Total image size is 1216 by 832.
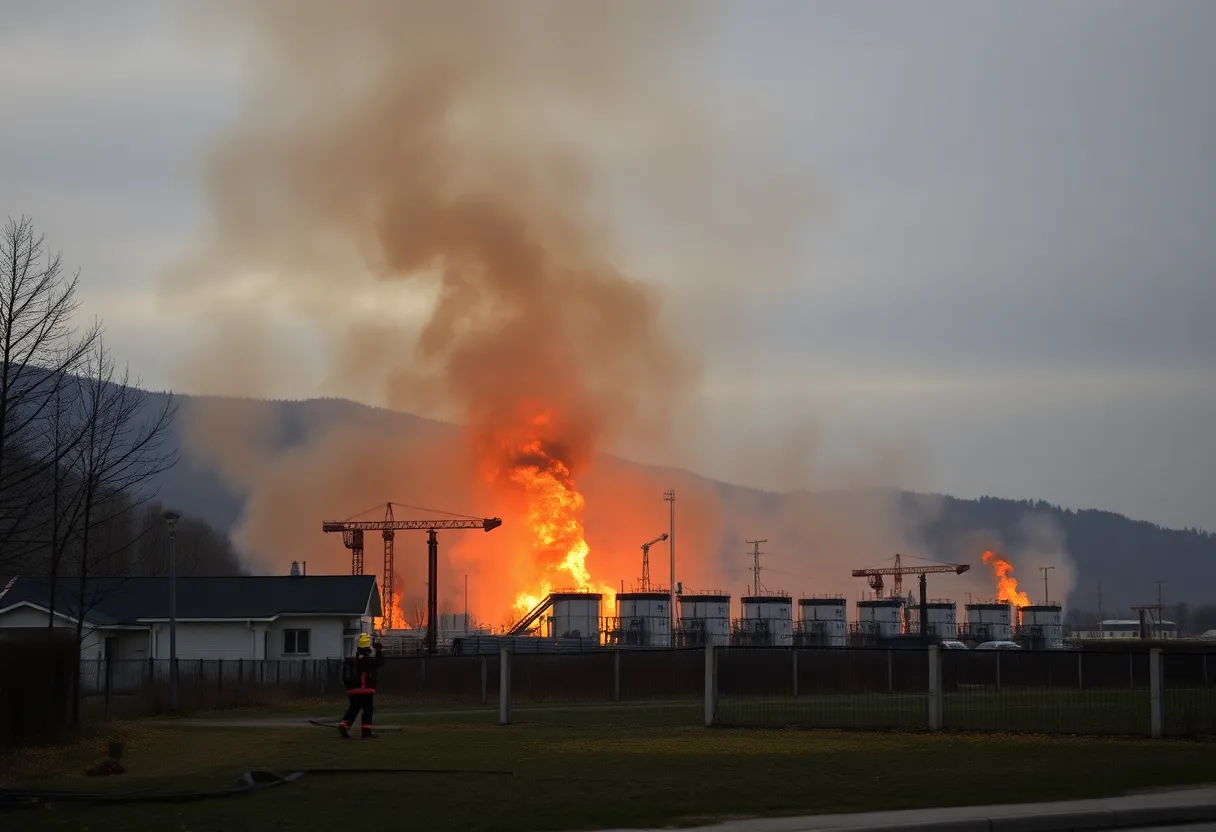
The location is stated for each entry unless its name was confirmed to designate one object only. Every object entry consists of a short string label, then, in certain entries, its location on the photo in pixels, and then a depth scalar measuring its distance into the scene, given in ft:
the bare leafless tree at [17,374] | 84.30
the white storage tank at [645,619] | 314.96
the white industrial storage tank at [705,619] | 330.75
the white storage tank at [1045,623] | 425.69
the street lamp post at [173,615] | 142.00
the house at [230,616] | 196.54
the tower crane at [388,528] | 448.65
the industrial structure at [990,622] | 426.51
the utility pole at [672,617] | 318.90
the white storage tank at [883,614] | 420.36
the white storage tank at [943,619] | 435.53
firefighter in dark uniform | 88.79
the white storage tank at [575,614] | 309.63
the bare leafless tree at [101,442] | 108.06
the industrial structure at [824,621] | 369.91
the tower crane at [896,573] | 579.89
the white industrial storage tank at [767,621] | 357.82
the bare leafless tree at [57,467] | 98.73
